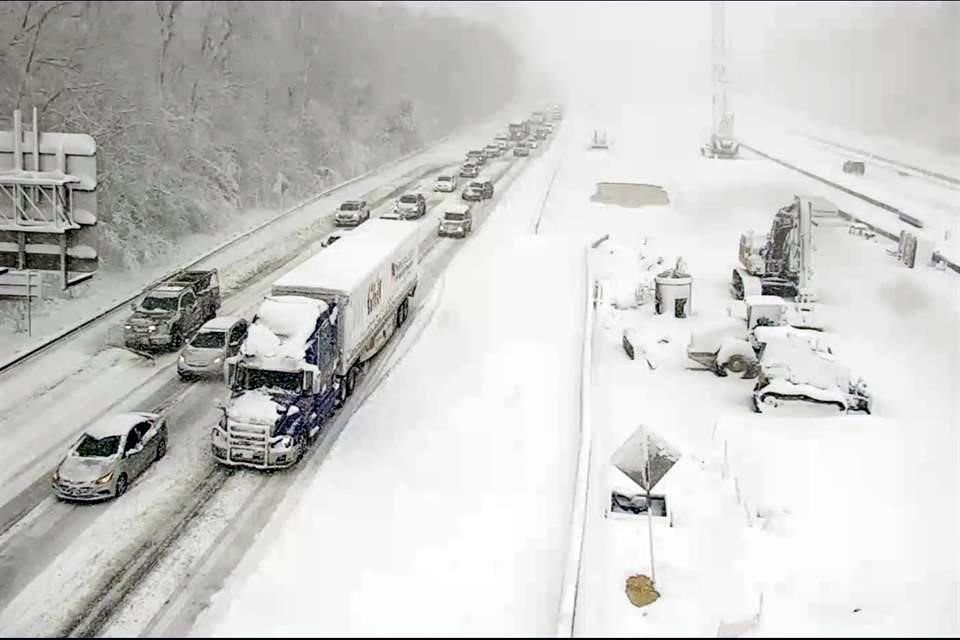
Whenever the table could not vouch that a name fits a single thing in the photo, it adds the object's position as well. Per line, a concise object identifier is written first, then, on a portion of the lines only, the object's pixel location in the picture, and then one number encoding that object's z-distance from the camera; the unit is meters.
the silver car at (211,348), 26.98
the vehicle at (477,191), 56.16
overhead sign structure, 20.25
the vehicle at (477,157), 71.78
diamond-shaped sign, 16.06
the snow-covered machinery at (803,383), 25.89
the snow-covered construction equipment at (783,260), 37.03
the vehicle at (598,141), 86.38
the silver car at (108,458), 19.83
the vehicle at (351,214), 49.28
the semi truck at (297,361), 21.14
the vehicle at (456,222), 46.09
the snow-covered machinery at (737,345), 28.92
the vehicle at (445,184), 60.00
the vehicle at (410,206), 50.41
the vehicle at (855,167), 71.62
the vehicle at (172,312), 29.20
